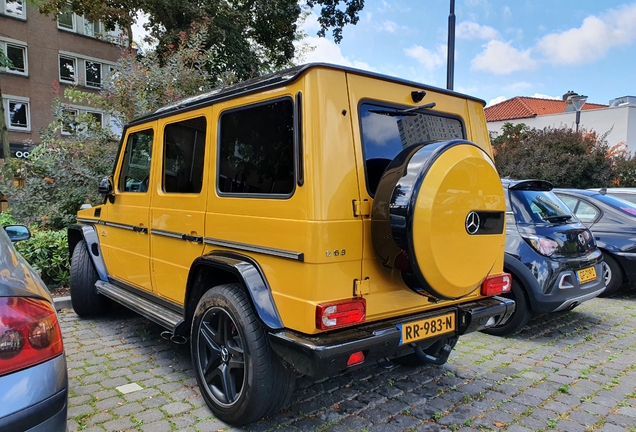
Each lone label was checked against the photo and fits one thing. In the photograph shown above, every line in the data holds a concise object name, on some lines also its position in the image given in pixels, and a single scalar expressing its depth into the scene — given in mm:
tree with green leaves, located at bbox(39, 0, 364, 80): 13383
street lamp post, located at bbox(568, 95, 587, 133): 15144
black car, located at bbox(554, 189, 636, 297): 6297
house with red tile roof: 26266
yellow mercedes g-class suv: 2432
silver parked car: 1584
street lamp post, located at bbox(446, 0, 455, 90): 8211
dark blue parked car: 4539
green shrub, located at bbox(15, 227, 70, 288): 5938
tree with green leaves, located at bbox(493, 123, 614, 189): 14375
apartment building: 22016
